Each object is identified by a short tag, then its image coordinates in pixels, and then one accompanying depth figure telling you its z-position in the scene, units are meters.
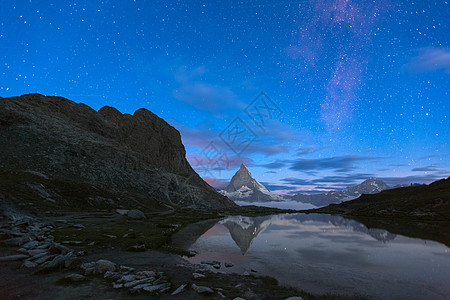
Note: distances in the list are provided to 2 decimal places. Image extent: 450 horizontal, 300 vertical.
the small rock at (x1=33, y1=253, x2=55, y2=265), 16.28
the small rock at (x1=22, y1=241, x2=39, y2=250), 19.97
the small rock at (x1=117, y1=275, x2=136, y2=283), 14.20
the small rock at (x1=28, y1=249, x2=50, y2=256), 18.27
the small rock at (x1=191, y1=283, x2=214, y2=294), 13.16
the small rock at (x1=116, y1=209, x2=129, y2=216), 57.72
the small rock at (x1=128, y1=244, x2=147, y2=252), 24.38
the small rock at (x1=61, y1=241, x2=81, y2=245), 23.44
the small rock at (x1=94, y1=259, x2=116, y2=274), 15.55
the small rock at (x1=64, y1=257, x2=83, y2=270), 15.98
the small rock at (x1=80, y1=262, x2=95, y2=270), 15.91
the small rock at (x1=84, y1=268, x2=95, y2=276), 14.98
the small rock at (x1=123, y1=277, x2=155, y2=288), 13.40
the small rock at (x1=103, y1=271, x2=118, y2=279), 14.93
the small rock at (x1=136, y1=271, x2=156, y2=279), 15.13
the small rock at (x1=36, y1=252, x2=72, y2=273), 14.88
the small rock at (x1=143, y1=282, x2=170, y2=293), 13.02
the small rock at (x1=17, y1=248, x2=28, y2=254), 18.77
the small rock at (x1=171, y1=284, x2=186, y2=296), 13.01
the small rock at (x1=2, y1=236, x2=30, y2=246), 20.49
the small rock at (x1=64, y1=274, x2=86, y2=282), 13.84
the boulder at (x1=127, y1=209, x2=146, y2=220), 54.55
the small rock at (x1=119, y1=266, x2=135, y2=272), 16.75
